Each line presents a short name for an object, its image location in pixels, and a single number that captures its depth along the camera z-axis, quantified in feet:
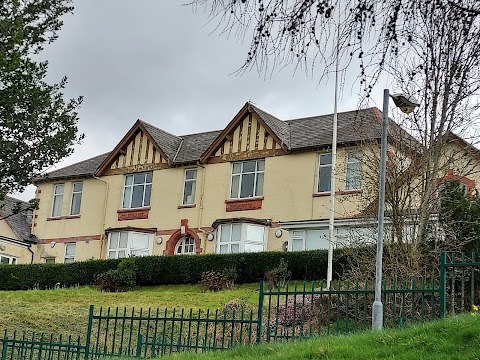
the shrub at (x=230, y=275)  94.12
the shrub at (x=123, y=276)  100.58
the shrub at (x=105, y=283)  100.89
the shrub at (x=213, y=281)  93.20
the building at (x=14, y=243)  131.44
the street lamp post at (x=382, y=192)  37.55
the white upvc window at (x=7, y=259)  131.54
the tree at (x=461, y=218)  59.82
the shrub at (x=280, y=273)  91.09
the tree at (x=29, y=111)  58.44
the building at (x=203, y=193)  107.04
